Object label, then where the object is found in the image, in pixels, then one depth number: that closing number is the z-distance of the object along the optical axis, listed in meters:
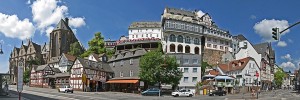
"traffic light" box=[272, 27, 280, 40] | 16.01
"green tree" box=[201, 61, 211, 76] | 63.09
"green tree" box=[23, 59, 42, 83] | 90.60
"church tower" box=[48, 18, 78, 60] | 105.59
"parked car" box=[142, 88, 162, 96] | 43.18
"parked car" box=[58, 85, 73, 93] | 48.44
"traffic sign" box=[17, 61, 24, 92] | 12.80
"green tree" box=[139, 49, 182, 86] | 46.00
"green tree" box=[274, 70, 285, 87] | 95.45
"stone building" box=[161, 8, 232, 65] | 73.94
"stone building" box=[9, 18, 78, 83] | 105.85
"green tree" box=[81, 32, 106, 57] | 76.29
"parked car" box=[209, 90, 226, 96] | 44.84
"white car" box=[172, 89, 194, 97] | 42.98
